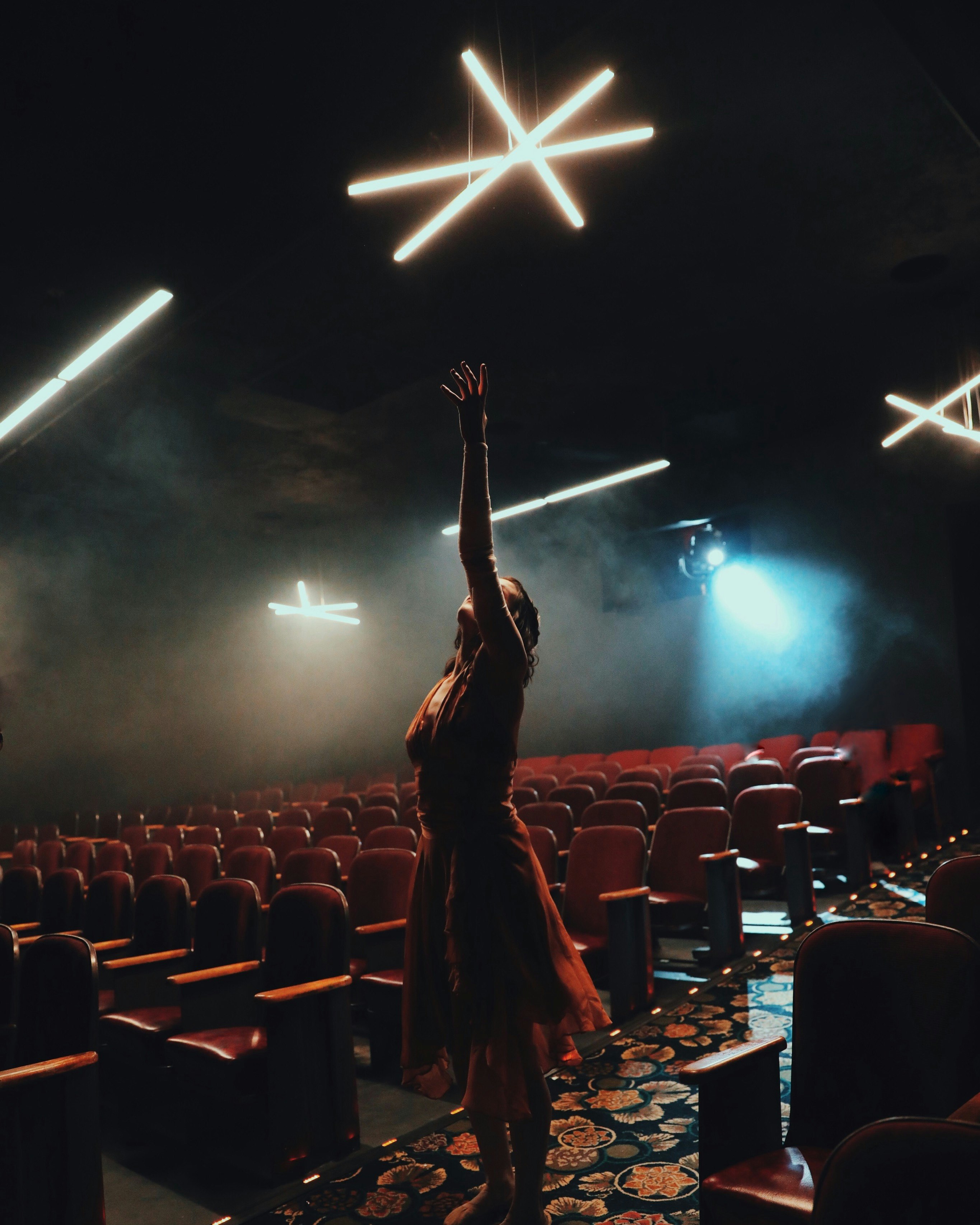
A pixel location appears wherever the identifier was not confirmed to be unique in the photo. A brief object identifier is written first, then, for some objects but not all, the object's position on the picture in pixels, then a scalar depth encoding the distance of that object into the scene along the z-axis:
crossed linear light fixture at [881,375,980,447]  6.93
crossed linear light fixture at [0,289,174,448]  5.53
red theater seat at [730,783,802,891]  4.50
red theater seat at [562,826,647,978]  3.56
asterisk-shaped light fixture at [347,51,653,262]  3.64
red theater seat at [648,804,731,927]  3.90
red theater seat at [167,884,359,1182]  2.36
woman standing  1.70
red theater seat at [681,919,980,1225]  1.42
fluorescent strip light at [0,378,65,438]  6.25
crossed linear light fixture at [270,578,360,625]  11.83
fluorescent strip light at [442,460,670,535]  9.13
